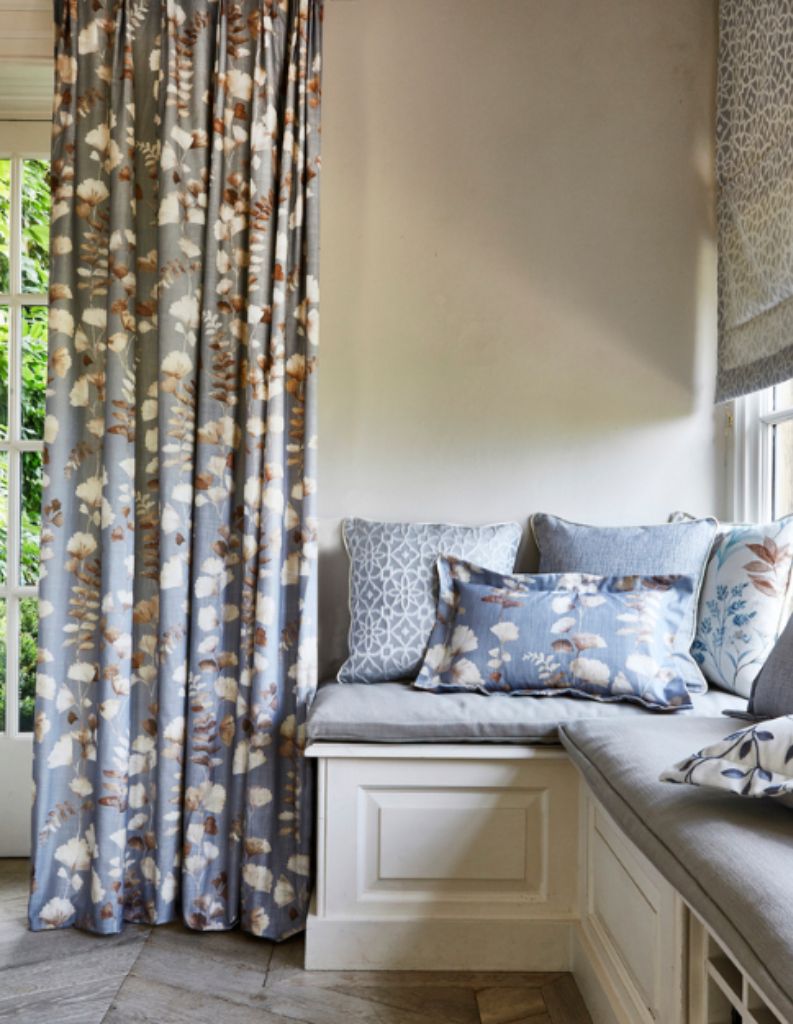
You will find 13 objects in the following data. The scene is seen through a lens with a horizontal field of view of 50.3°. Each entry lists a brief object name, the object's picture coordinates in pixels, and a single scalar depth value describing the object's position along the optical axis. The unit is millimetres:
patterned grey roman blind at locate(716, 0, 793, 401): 1984
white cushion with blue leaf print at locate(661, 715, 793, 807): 1138
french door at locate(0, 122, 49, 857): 2488
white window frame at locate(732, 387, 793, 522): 2336
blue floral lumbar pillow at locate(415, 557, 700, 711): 1932
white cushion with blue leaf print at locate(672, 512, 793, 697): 2023
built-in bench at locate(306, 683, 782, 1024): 1830
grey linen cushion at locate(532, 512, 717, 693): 2148
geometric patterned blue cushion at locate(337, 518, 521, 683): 2129
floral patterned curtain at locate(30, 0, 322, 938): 2057
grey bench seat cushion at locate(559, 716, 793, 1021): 938
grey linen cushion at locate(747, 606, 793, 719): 1524
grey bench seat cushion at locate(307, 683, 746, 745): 1821
